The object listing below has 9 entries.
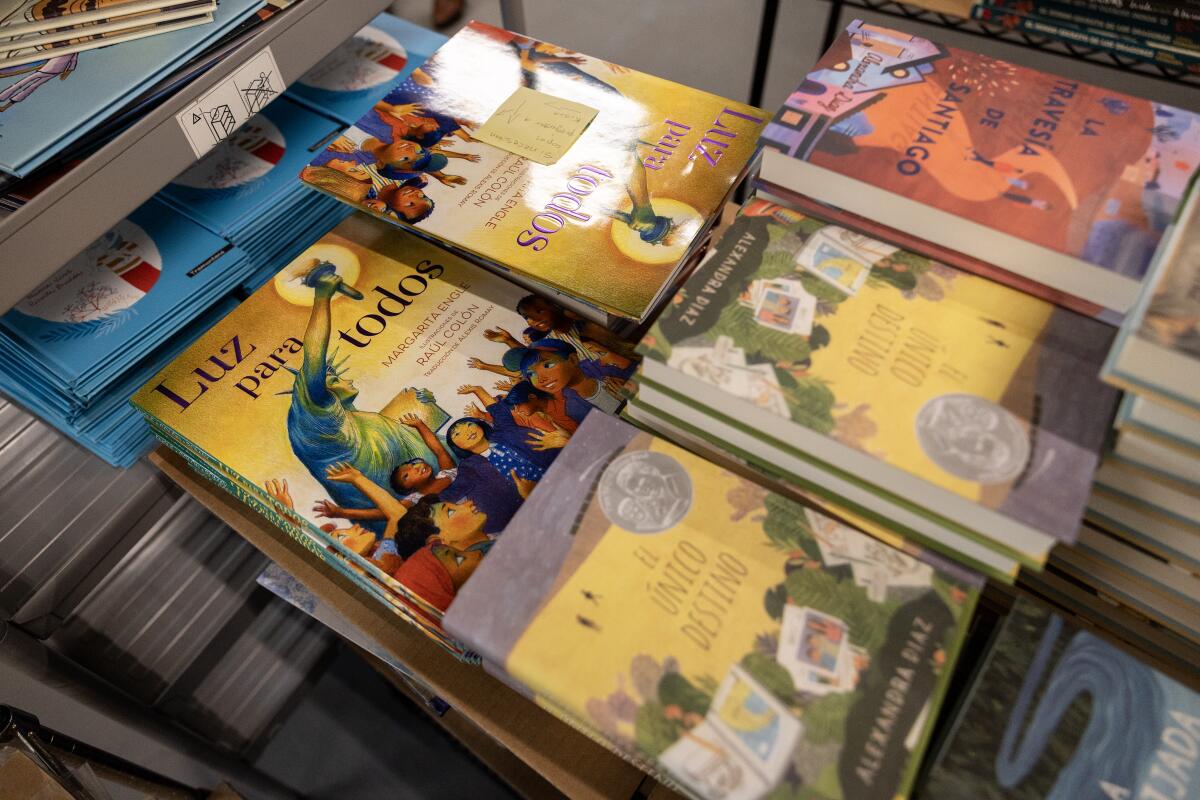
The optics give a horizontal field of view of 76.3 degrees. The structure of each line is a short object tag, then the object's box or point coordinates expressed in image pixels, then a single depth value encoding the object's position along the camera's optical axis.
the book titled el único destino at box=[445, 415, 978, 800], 0.56
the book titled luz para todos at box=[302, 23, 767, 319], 0.82
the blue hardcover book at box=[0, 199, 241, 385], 0.93
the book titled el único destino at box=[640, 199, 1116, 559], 0.57
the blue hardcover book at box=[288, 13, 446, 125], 1.19
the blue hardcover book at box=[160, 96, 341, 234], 1.07
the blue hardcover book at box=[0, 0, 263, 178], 0.77
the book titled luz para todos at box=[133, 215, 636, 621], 0.77
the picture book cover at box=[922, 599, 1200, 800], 0.56
